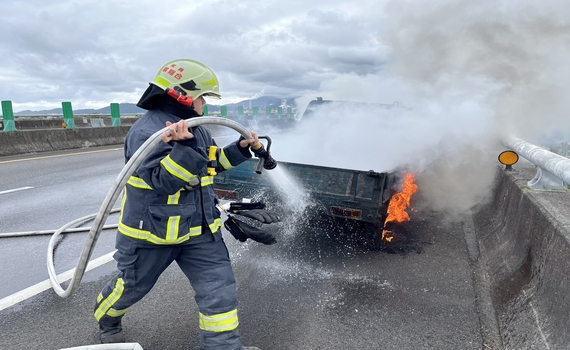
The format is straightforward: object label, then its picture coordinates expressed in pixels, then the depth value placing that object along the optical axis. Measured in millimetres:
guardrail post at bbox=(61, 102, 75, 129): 17109
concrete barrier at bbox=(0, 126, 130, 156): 12406
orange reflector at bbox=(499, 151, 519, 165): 4586
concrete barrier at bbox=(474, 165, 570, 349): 2285
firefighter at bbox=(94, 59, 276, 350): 2297
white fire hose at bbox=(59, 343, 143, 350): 2393
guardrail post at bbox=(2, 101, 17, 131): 14375
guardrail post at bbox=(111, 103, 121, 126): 19422
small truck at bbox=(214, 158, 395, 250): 3984
